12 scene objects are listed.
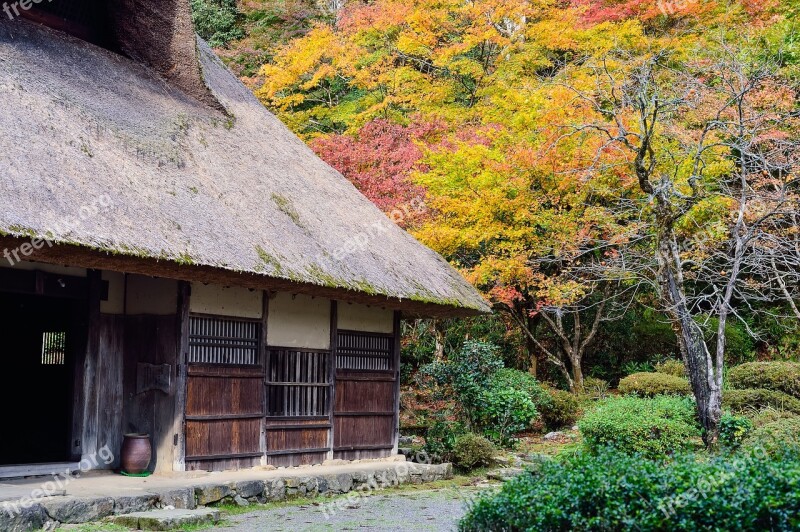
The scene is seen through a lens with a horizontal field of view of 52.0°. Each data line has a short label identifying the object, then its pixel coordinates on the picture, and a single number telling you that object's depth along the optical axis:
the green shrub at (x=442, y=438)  12.71
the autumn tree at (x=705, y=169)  11.14
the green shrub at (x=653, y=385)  15.11
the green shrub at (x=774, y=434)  9.91
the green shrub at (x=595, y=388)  17.51
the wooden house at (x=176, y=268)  8.02
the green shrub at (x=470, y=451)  12.39
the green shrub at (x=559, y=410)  15.72
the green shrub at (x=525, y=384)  14.98
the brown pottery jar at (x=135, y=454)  9.29
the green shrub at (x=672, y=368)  17.31
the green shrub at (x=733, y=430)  11.01
